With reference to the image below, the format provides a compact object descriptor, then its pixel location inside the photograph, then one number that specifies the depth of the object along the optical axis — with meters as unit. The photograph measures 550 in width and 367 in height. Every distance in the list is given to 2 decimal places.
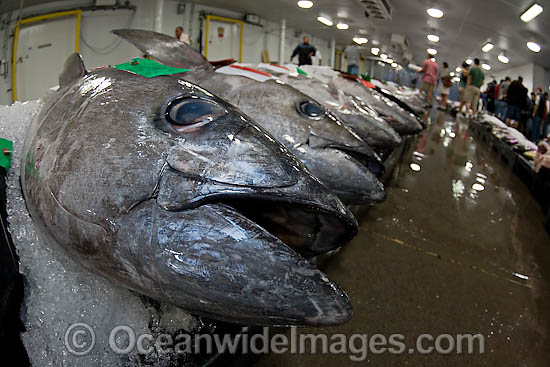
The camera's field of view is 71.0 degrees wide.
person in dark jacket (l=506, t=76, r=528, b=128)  13.04
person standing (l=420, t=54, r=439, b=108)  14.85
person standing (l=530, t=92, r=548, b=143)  13.30
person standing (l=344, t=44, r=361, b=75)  15.60
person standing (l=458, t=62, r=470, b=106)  15.96
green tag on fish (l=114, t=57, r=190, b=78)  1.10
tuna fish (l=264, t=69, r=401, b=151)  2.30
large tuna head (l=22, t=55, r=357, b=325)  0.70
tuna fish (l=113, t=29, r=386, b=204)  1.49
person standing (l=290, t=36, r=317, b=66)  7.96
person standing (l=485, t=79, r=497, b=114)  19.17
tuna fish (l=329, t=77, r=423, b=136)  3.29
